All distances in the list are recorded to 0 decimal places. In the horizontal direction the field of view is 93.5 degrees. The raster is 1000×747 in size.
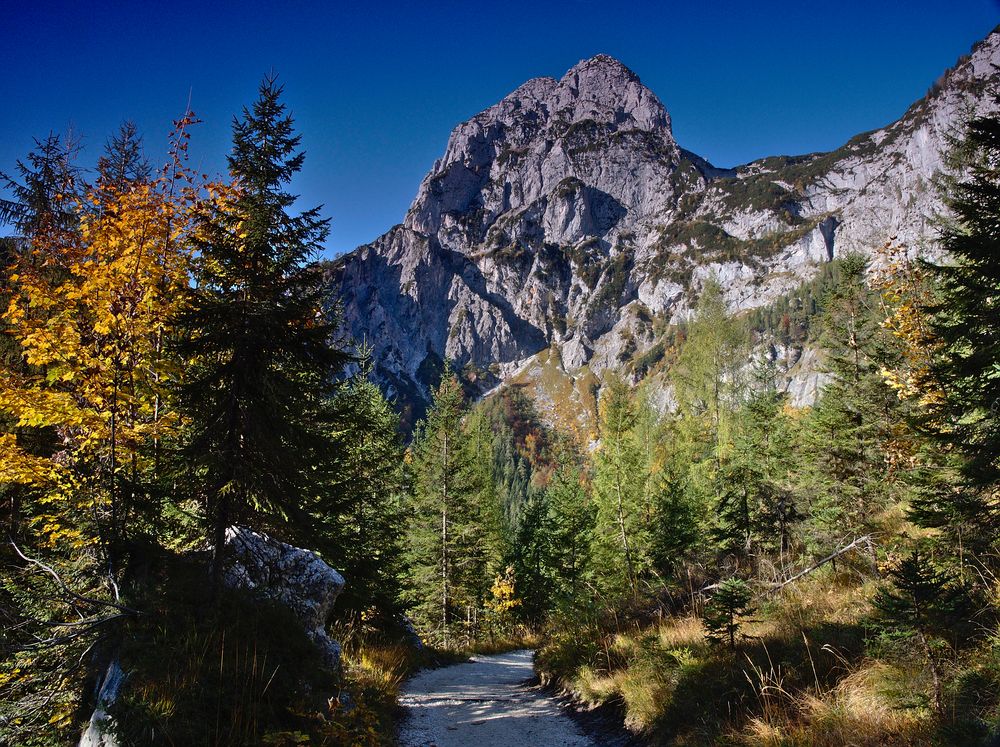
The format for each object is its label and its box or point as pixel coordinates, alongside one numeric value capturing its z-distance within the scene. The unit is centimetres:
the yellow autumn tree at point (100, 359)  650
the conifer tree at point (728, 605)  600
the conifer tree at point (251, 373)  649
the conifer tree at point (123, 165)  844
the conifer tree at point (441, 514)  2419
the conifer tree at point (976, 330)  673
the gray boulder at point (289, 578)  665
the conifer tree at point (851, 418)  1350
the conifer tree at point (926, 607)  379
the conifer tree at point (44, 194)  867
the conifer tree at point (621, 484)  2077
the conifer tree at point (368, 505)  1198
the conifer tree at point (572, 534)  2603
